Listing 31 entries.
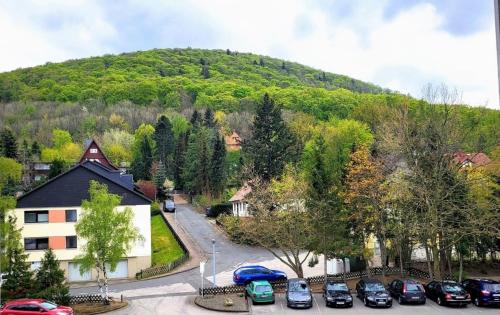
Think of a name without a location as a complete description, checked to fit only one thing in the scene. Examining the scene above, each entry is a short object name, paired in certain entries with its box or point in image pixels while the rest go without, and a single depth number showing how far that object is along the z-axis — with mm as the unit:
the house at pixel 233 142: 119200
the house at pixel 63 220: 47906
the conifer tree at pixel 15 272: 32844
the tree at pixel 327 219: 38469
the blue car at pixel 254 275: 38969
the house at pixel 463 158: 38156
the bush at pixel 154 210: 73469
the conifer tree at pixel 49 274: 33688
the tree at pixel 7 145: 97156
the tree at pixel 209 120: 122812
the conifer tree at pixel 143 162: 101812
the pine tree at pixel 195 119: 117894
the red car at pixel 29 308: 28906
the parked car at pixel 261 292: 33231
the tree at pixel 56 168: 77019
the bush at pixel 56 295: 32344
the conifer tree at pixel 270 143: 67062
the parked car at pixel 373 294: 31812
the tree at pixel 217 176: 84500
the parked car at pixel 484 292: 31031
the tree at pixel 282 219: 39525
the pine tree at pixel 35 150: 117981
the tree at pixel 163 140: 118938
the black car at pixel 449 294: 31328
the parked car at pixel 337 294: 32062
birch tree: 35094
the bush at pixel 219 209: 70750
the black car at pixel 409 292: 32281
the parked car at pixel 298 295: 32094
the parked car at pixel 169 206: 76250
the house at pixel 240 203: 65562
